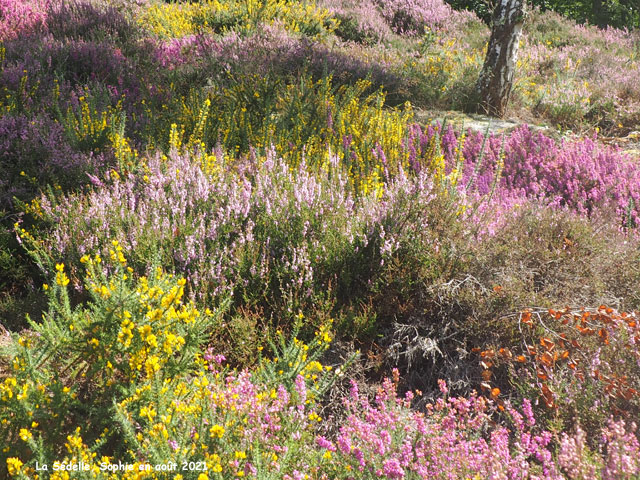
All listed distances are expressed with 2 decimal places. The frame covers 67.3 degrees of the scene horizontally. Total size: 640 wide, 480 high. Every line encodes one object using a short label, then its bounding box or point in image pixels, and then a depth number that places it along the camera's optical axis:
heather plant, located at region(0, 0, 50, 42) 6.67
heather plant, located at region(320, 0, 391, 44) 10.31
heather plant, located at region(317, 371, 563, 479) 1.80
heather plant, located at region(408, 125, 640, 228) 4.16
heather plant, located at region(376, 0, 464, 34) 11.35
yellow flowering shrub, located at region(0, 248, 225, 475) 1.88
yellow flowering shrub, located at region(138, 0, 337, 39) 8.52
